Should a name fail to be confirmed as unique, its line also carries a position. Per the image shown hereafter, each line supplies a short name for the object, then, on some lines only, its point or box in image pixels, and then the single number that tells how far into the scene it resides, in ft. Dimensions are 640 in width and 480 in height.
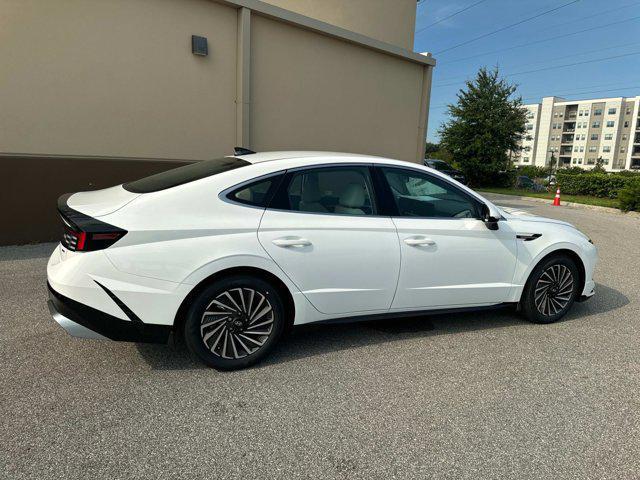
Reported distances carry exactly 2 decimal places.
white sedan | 9.40
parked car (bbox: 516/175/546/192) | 102.42
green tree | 92.89
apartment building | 277.03
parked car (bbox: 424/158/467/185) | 73.92
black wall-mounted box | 24.32
